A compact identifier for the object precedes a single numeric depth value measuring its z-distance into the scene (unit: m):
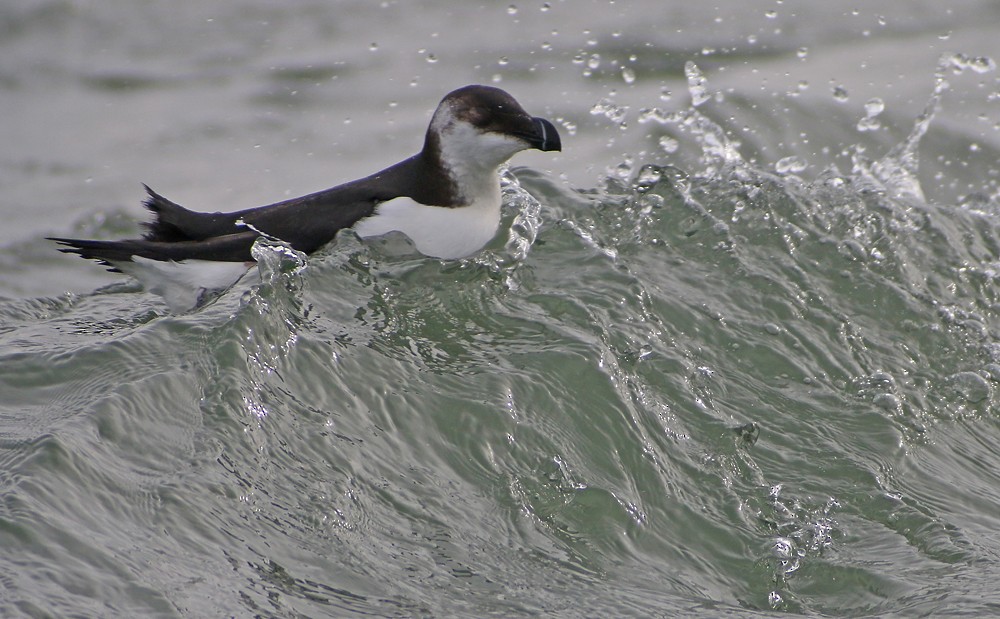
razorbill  11.44
